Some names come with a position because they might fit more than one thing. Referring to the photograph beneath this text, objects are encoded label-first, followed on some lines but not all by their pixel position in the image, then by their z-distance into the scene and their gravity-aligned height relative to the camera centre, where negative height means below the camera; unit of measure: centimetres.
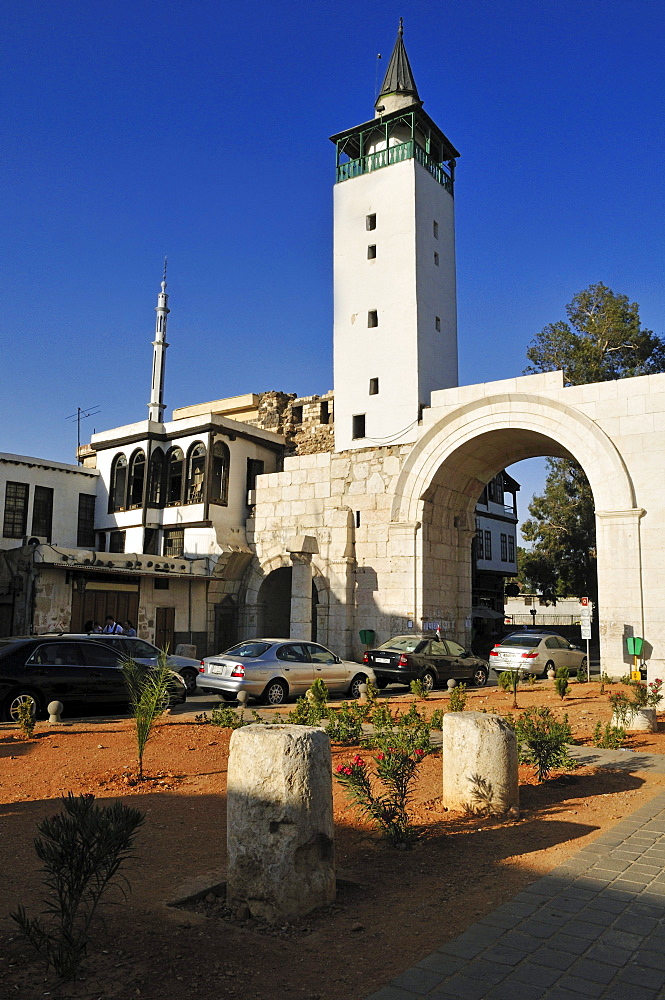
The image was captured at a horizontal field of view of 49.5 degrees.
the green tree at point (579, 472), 3653 +633
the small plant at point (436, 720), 1061 -186
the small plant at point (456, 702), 1238 -184
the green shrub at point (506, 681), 1498 -176
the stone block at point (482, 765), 672 -158
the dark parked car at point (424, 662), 1939 -188
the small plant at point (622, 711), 1202 -189
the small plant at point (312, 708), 966 -169
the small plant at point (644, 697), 1241 -176
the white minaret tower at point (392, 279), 2600 +1167
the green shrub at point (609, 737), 1059 -208
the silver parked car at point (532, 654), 2162 -176
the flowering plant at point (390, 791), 582 -163
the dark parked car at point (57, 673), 1272 -152
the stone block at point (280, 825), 442 -144
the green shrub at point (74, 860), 359 -143
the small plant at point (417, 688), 1455 -188
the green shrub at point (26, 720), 1042 -189
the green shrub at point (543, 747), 801 -167
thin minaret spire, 3469 +1147
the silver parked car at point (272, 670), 1537 -172
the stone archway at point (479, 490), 2097 +346
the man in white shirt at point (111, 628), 2096 -110
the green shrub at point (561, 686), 1545 -191
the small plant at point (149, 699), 810 -125
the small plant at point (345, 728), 981 -182
